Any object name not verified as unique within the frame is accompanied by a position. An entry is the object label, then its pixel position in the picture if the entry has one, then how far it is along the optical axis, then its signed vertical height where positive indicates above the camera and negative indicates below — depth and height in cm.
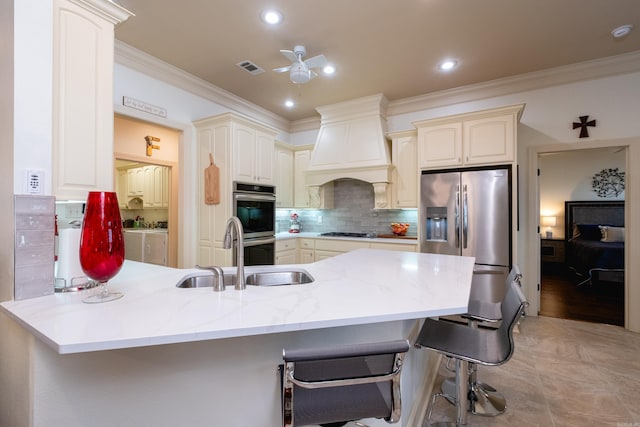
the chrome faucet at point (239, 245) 128 -14
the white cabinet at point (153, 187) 545 +55
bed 448 -46
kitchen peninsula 86 -49
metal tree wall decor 568 +67
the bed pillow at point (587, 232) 554 -32
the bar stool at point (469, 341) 134 -66
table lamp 623 -14
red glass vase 105 -10
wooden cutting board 343 +38
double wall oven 346 -4
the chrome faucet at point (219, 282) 127 -30
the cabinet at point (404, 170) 387 +63
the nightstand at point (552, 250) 602 -73
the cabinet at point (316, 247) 383 -47
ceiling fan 261 +141
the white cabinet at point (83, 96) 129 +57
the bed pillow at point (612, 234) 527 -34
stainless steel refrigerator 305 -4
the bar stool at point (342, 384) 79 -51
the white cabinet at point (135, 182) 576 +67
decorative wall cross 319 +103
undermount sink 162 -38
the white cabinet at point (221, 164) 338 +63
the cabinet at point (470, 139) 308 +89
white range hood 402 +102
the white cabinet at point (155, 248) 473 -56
